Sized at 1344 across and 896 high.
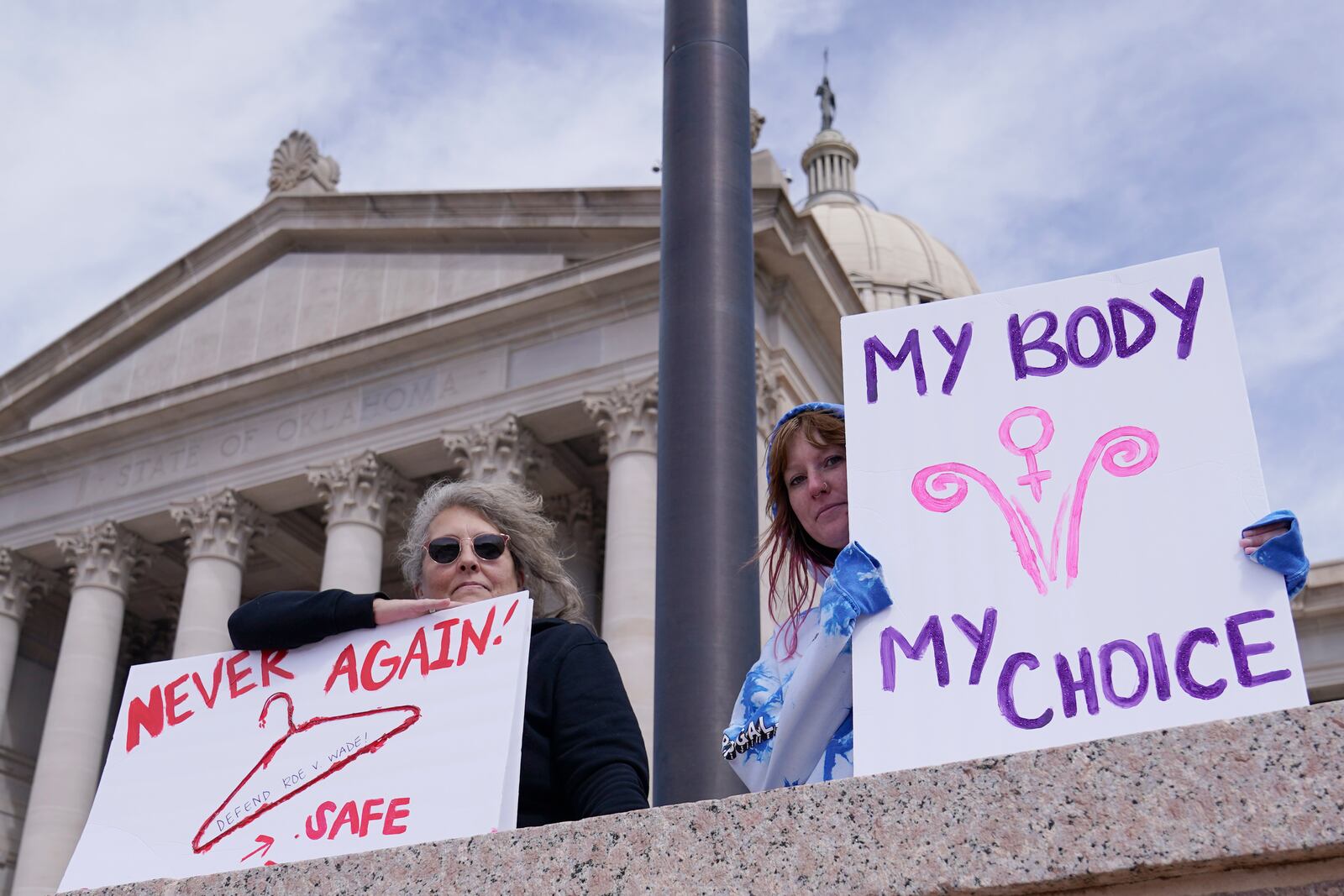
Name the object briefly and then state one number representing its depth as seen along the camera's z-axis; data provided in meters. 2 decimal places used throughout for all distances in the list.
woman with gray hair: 4.03
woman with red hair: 3.34
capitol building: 26.55
